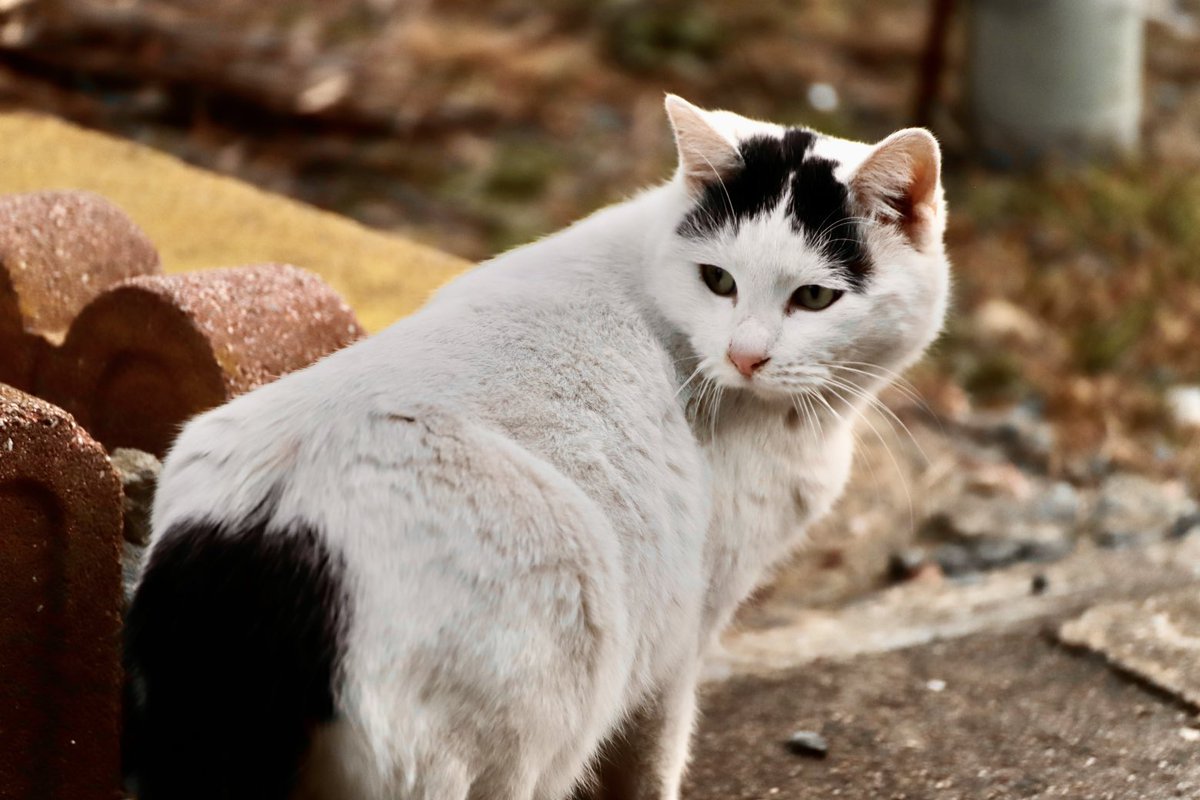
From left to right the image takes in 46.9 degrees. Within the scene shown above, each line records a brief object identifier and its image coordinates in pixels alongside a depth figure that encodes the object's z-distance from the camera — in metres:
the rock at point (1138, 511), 3.85
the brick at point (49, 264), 2.60
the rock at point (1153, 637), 2.72
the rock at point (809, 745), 2.57
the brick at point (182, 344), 2.33
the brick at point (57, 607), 1.79
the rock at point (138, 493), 2.31
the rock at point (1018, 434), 4.60
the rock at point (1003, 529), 3.90
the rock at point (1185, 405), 4.66
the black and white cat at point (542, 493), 1.71
